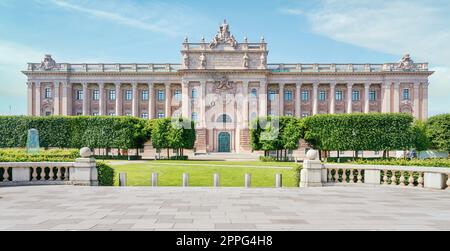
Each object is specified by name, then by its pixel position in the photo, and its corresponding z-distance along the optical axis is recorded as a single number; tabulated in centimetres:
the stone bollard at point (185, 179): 1988
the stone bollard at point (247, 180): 1948
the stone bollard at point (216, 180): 1957
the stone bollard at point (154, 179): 1994
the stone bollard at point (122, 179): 2002
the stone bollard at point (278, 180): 1944
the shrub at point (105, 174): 1858
